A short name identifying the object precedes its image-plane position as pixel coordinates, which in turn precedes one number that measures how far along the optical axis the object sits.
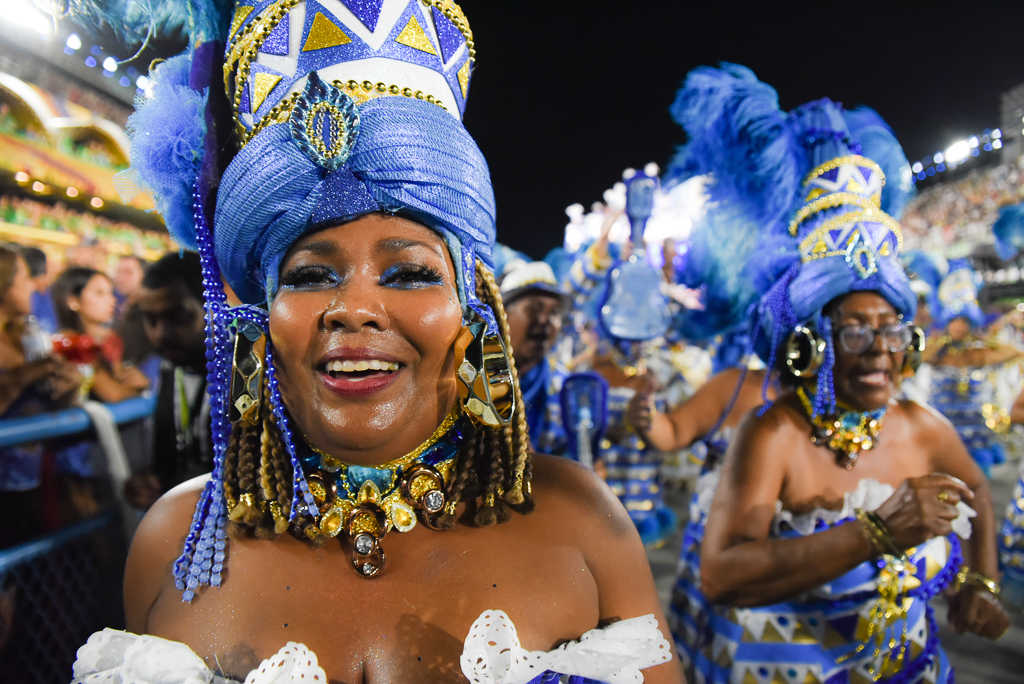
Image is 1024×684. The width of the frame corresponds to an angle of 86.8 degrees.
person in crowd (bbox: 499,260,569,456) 3.67
